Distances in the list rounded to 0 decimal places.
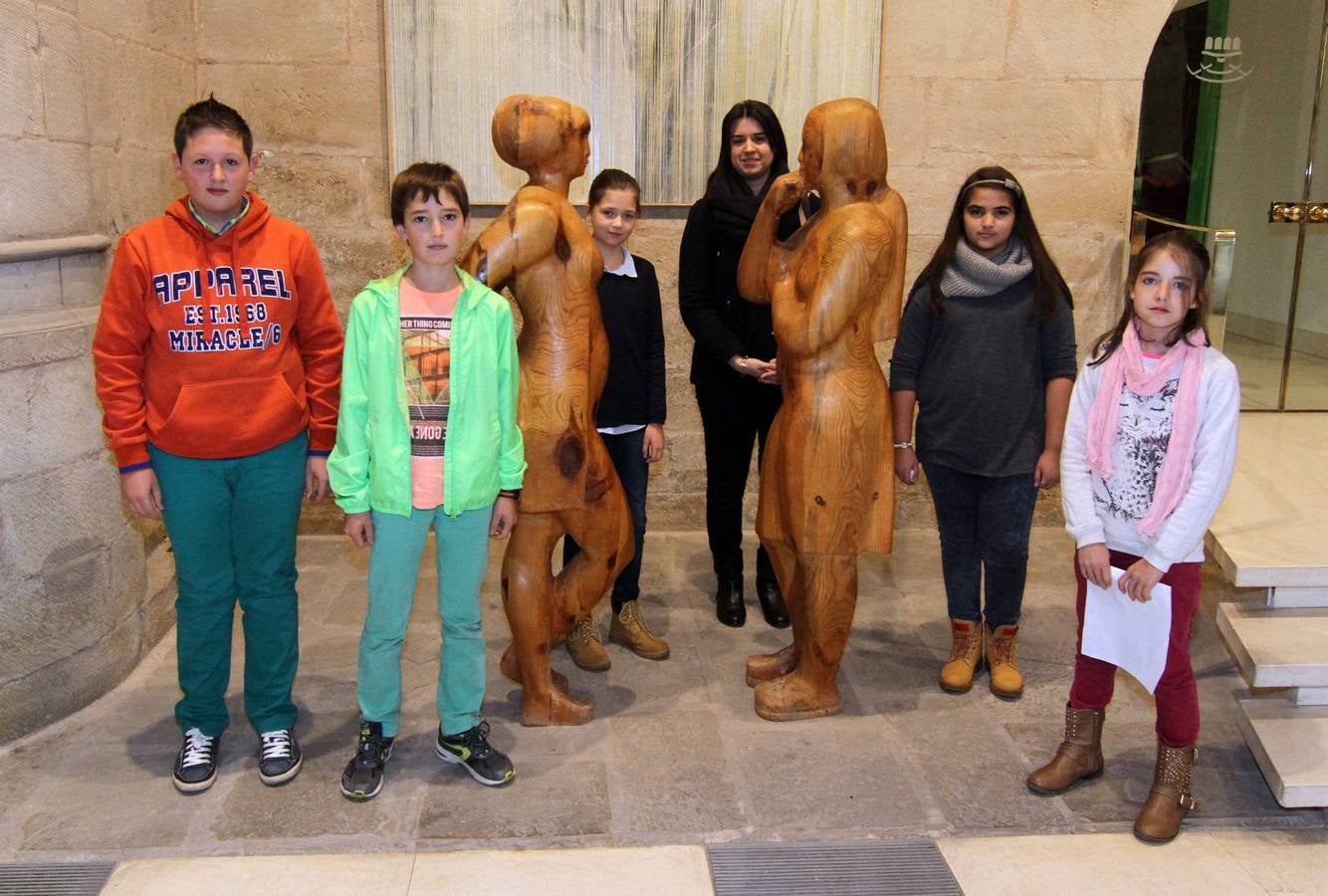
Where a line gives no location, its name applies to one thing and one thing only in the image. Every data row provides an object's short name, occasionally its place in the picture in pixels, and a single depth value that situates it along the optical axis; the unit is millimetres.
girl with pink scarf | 2645
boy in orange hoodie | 2748
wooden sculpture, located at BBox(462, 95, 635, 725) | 3006
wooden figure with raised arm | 3031
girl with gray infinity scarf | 3316
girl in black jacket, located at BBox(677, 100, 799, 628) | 3670
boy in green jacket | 2701
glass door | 5883
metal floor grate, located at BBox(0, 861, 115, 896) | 2531
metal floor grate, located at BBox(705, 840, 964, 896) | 2574
